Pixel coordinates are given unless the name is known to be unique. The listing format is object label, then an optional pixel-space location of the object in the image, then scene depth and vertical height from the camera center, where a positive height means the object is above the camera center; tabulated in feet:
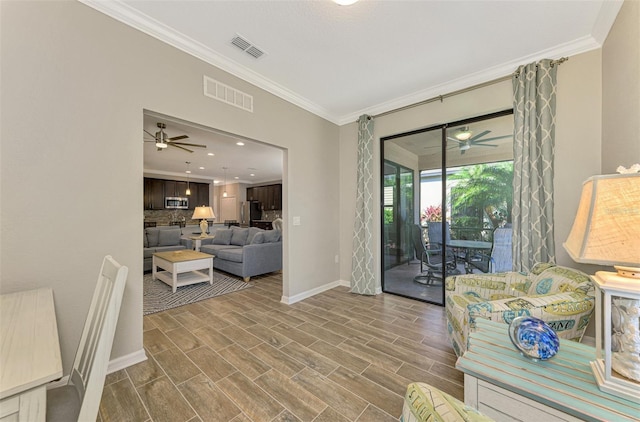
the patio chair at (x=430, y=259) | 10.63 -2.31
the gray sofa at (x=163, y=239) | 18.42 -2.32
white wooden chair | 2.93 -2.15
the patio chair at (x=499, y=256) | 9.30 -1.89
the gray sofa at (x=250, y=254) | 14.61 -2.93
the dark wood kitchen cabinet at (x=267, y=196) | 33.76 +2.22
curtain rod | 7.70 +4.82
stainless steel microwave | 28.14 +1.03
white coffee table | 12.76 -3.20
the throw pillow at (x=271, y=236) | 16.05 -1.81
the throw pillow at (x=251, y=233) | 17.62 -1.81
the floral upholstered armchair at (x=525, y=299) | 4.54 -2.07
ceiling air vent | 7.31 +5.33
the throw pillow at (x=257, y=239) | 15.39 -1.88
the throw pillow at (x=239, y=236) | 18.72 -2.08
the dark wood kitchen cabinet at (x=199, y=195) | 30.35 +2.05
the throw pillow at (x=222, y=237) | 19.76 -2.24
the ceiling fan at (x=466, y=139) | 9.82 +3.04
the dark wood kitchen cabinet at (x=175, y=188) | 28.27 +2.73
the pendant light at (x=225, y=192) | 38.19 +3.01
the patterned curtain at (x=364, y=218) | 11.83 -0.41
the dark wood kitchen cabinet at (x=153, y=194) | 26.59 +1.93
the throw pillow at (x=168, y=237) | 19.05 -2.21
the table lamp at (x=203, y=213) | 19.36 -0.20
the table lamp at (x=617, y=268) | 2.70 -0.70
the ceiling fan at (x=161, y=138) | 12.83 +4.03
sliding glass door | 9.57 +0.50
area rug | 10.69 -4.29
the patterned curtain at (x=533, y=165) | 7.59 +1.51
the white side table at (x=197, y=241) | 19.29 -2.57
